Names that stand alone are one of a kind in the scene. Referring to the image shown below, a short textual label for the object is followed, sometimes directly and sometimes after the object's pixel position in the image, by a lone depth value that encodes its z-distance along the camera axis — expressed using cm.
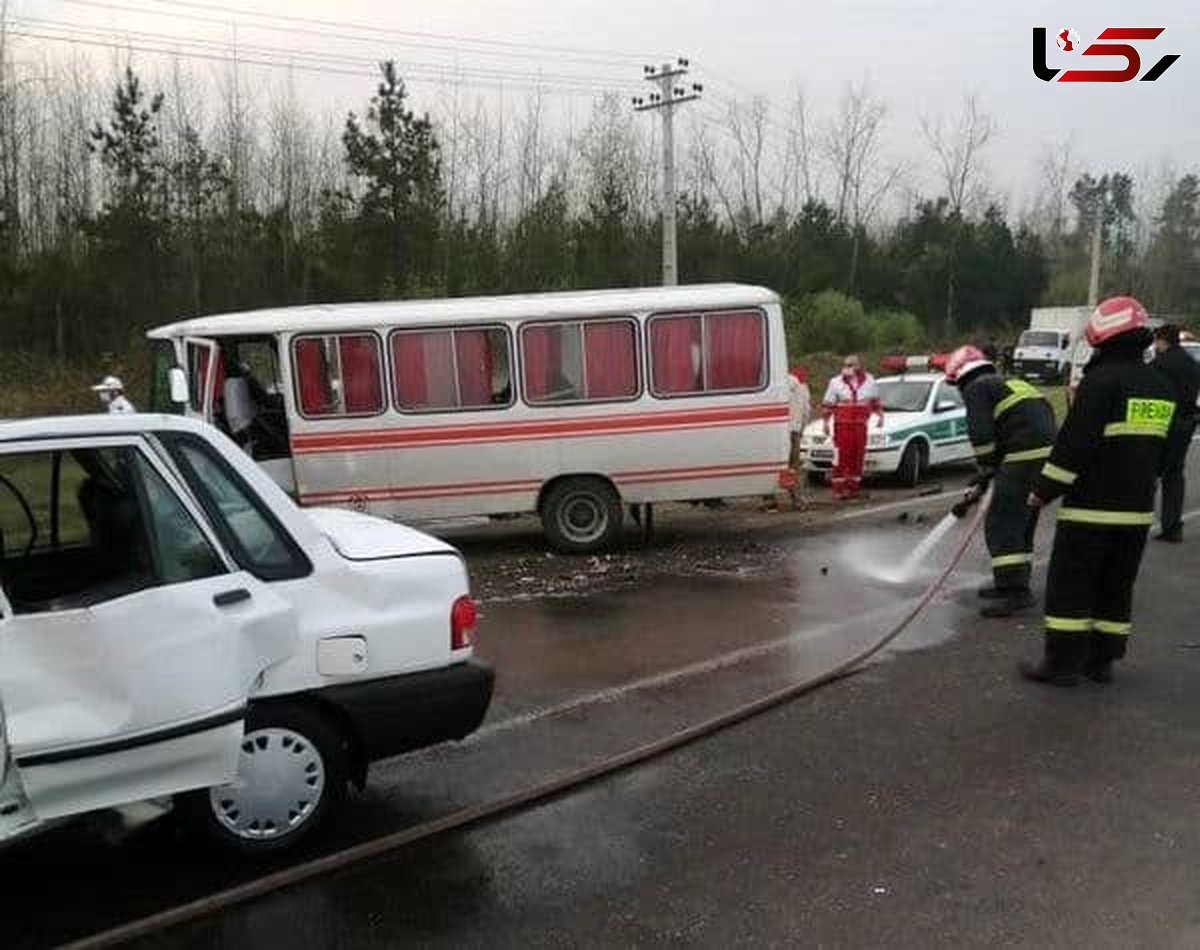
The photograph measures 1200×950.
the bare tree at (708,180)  4750
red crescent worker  1445
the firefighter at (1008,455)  798
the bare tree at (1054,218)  6438
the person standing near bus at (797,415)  1391
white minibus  1075
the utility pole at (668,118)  2958
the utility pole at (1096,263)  4938
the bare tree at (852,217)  5016
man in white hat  1033
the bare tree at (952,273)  5184
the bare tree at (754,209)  4962
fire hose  387
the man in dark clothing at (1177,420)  1029
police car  1589
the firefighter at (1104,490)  625
